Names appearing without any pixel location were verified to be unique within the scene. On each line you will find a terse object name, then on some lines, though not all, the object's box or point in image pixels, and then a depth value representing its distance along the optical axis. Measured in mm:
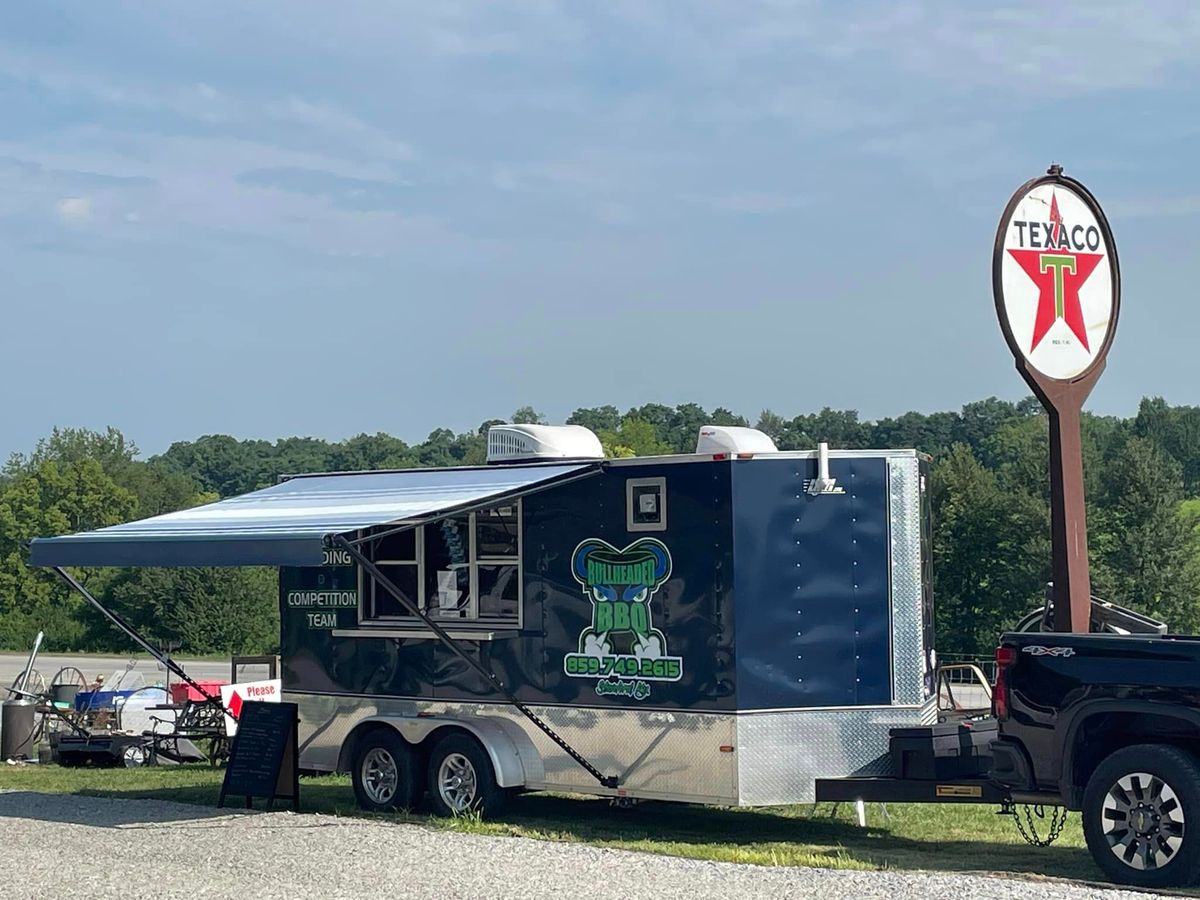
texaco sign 11398
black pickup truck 8859
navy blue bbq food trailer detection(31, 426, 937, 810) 10867
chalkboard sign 12742
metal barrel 19281
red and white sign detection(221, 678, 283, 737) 18094
